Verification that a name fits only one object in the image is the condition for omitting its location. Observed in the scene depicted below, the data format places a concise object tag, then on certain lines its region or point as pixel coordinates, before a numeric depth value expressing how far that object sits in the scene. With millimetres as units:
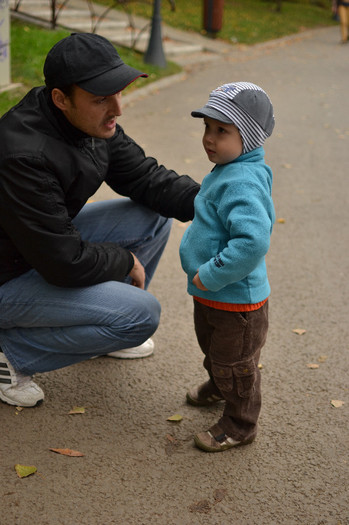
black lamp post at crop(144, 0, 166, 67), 9914
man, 2434
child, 2271
